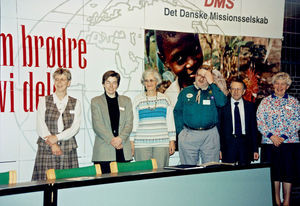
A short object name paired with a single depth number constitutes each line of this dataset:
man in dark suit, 5.72
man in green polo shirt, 5.55
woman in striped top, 5.38
